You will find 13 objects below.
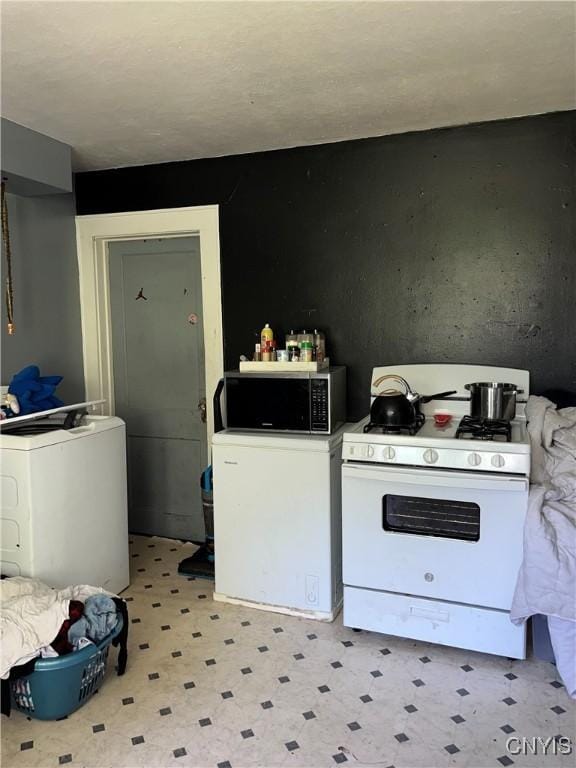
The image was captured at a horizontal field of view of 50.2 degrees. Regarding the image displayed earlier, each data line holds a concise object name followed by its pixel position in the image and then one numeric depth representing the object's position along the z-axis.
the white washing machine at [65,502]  2.53
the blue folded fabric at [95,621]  2.18
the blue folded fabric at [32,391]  2.86
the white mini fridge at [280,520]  2.79
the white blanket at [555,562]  2.21
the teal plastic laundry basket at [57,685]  2.07
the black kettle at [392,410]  2.64
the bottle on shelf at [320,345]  3.09
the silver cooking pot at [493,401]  2.65
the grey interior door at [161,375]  3.63
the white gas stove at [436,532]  2.38
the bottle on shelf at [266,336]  3.10
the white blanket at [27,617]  2.04
